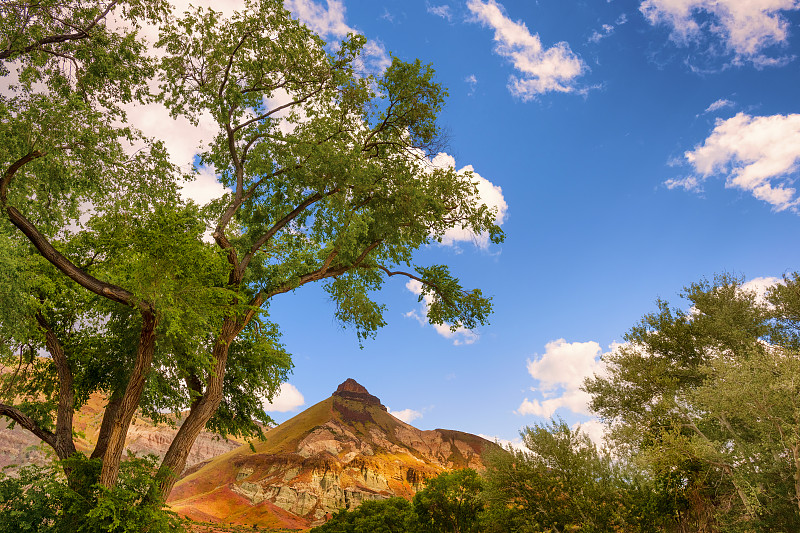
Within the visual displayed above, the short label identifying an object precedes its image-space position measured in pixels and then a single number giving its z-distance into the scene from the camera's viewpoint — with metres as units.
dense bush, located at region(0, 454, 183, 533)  11.63
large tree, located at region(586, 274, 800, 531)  18.20
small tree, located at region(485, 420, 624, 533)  25.27
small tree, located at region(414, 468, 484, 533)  37.34
